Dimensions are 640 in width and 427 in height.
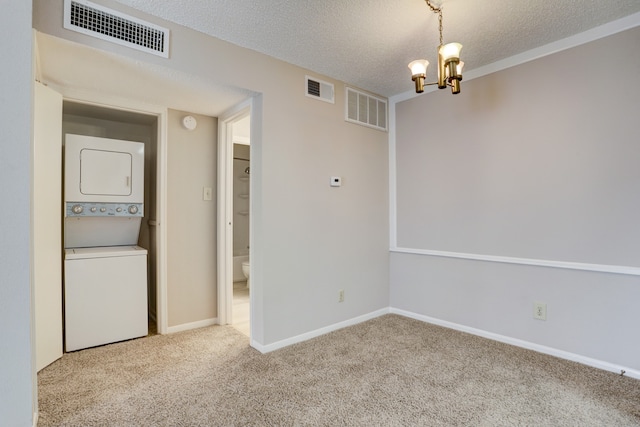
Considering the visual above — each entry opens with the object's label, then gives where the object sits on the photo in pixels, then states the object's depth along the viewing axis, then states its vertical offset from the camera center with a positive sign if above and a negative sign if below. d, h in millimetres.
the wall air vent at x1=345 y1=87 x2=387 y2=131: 3113 +1088
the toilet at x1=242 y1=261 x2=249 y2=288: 4516 -758
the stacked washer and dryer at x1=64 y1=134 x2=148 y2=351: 2490 -267
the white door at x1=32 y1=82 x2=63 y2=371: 2084 -55
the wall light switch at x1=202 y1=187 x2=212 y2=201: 3141 +223
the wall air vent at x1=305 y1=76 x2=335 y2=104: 2789 +1135
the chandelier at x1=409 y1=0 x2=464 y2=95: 1775 +873
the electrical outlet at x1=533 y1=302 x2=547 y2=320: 2447 -742
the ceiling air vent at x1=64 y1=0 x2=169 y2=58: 1773 +1121
